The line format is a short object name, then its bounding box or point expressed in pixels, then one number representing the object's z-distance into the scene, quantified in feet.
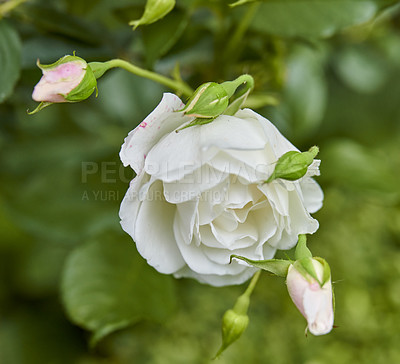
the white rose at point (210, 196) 1.37
